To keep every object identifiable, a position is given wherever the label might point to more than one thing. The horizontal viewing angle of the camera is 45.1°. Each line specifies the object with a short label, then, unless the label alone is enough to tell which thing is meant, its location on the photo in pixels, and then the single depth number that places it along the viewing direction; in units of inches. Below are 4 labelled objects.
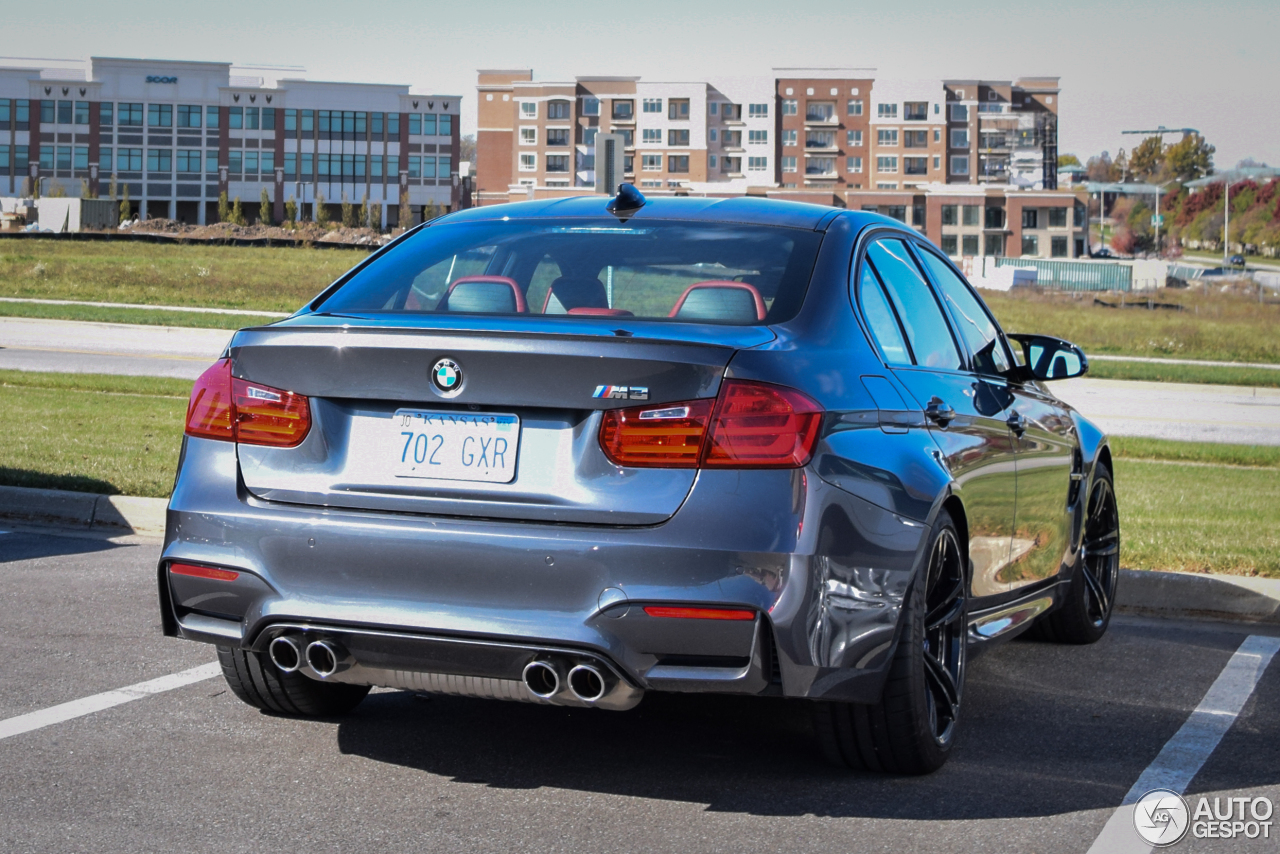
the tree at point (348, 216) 4296.3
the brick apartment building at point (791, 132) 5383.9
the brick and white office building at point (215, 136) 4847.4
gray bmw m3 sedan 145.5
